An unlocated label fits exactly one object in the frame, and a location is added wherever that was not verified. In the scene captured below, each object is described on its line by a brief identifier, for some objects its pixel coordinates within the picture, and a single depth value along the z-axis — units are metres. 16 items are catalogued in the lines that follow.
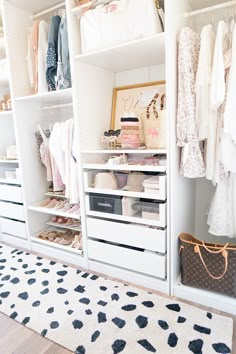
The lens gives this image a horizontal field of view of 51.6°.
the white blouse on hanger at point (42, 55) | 1.97
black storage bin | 1.73
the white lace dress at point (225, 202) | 1.37
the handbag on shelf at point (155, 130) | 1.53
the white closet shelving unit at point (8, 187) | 2.28
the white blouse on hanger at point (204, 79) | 1.38
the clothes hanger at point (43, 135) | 2.21
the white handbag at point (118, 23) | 1.42
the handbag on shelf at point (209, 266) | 1.46
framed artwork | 1.90
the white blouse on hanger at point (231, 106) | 1.28
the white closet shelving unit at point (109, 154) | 1.50
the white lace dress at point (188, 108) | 1.40
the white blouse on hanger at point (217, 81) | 1.30
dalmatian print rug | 1.27
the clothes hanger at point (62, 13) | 1.85
